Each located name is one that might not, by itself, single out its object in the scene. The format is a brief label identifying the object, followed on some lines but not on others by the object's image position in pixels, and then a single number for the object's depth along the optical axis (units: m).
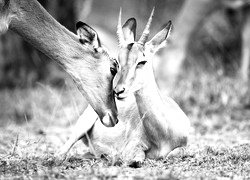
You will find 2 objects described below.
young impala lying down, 11.62
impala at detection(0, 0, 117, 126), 11.91
